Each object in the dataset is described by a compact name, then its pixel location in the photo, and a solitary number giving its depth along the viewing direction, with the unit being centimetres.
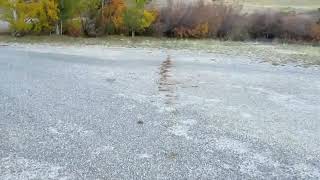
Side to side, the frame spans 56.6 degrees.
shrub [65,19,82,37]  1684
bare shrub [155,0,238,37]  1836
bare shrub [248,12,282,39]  1893
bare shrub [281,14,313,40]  1832
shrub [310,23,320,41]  1801
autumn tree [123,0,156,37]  1741
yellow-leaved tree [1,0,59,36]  1550
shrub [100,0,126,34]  1760
